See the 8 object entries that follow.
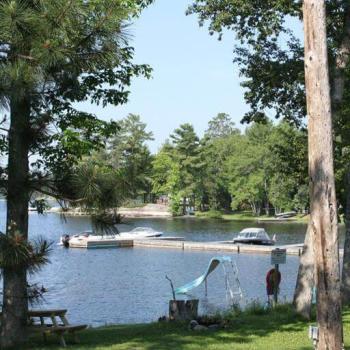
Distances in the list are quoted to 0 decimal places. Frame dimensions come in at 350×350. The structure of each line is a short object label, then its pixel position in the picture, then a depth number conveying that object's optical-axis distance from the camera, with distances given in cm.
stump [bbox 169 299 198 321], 1358
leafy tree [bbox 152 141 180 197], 10000
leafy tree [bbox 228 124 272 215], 9125
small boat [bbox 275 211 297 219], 8895
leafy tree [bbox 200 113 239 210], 9962
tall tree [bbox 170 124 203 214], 9806
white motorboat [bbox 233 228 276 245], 4975
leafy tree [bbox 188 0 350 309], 1505
